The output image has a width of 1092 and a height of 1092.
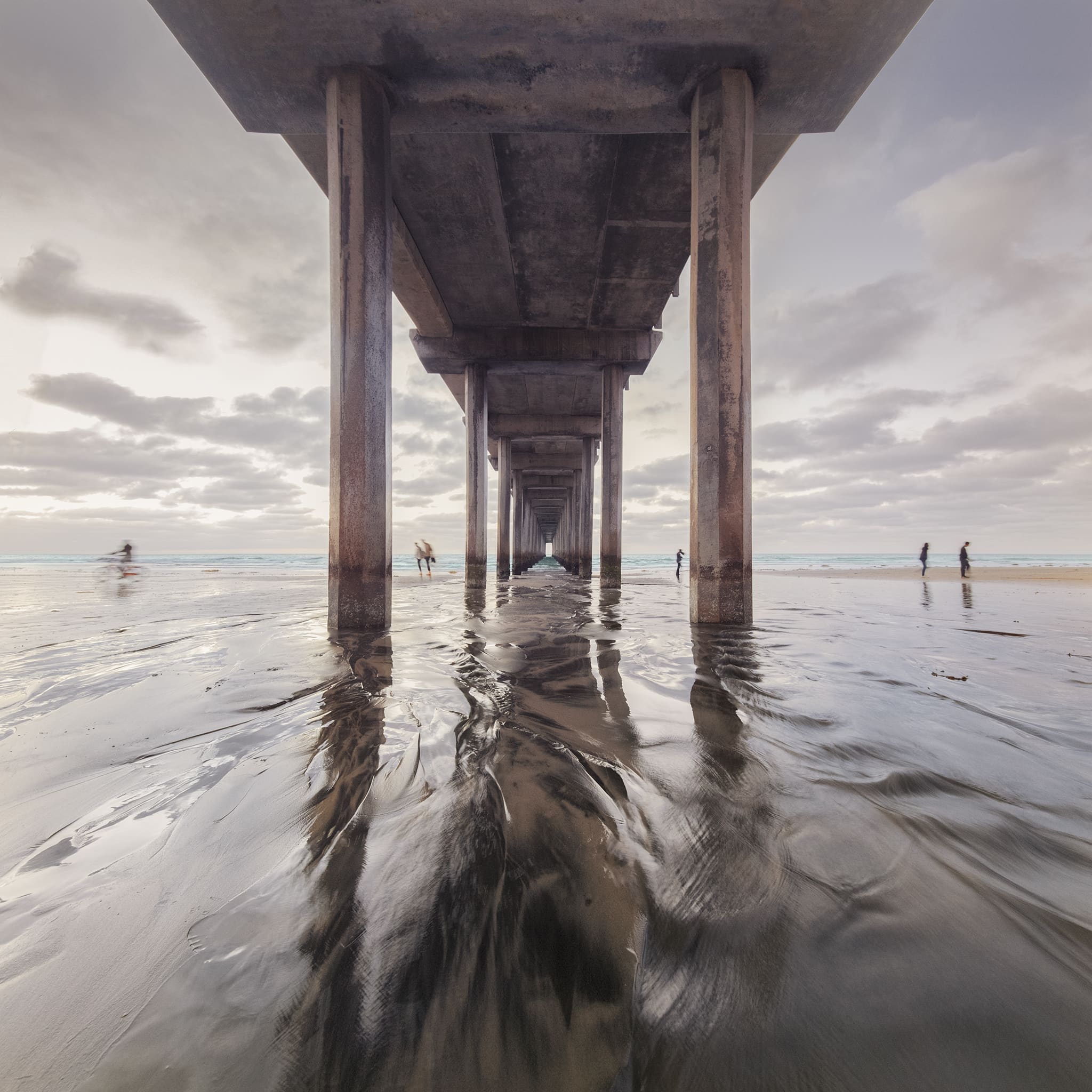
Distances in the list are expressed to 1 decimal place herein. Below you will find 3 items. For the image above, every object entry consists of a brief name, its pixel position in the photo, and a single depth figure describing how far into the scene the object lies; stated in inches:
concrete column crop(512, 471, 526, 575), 1296.8
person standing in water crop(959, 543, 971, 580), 802.2
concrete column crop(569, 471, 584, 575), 1193.0
